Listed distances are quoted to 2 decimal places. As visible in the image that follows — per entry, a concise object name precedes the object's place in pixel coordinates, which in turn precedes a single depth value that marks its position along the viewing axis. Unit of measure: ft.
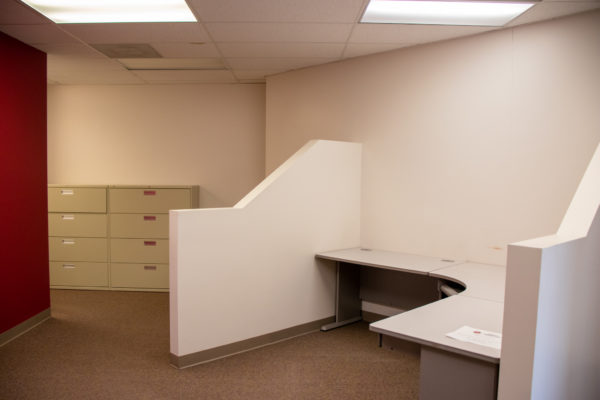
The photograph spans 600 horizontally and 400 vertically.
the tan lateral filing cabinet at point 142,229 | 16.58
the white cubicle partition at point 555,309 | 4.92
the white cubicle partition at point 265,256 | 9.90
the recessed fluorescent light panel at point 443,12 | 9.55
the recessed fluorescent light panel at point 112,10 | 9.87
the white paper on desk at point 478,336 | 5.78
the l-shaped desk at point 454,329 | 5.68
